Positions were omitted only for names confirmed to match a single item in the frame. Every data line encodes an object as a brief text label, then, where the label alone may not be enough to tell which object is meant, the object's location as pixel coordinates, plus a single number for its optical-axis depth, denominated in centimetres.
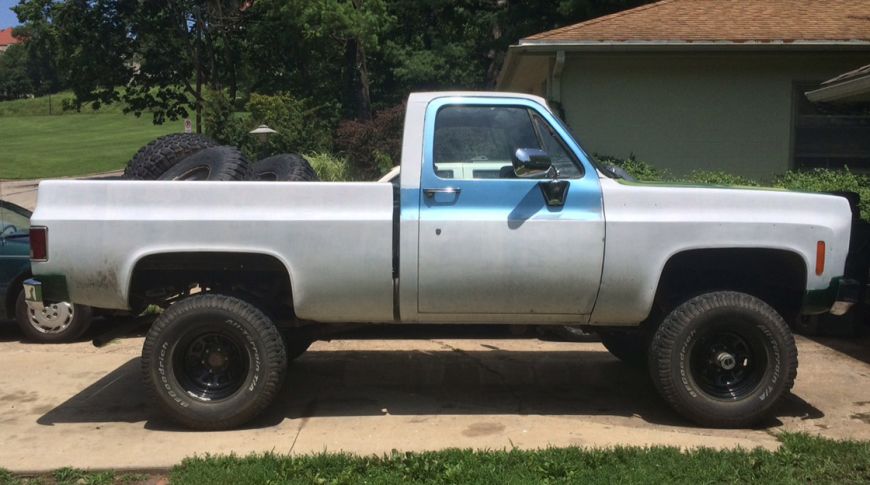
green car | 783
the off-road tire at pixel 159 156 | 612
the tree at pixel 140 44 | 3225
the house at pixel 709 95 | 1198
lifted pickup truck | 513
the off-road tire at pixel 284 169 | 613
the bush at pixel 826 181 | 1038
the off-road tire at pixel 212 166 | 567
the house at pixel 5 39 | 12449
